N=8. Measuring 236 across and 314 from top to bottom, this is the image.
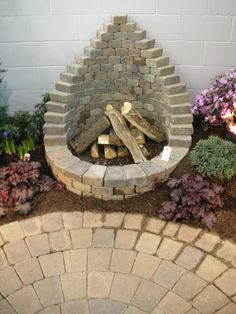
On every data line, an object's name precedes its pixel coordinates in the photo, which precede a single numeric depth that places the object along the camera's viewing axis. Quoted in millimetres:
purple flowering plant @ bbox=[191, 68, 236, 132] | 3135
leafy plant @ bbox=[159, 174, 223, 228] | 2591
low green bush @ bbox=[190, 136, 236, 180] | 2808
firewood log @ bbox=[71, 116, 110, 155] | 3199
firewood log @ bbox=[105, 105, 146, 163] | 3046
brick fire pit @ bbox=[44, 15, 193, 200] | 2831
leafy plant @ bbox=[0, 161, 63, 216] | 2770
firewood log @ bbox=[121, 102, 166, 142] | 3175
